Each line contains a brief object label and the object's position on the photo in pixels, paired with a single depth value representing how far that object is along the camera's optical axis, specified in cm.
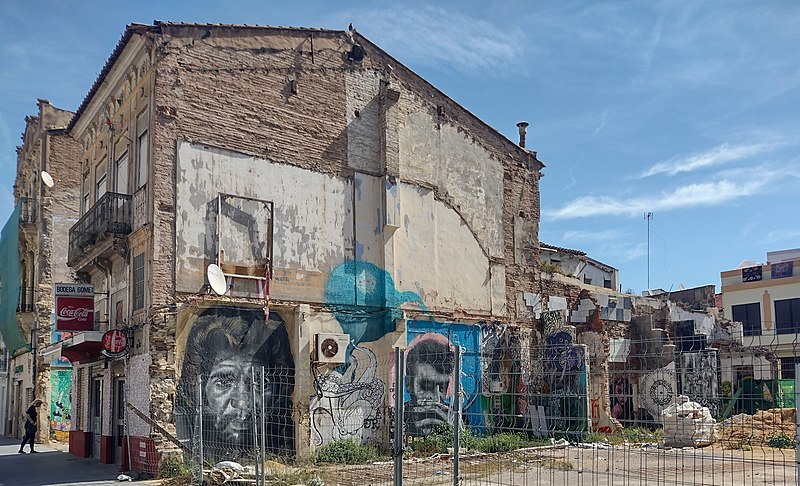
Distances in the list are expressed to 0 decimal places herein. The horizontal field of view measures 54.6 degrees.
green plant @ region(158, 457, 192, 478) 1678
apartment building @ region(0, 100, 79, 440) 3002
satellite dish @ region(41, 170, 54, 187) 2524
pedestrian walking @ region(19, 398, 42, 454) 2448
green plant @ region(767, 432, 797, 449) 1509
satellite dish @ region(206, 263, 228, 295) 1808
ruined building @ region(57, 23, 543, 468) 1855
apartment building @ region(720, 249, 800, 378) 4509
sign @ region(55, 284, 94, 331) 2111
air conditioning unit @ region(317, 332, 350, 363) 2008
